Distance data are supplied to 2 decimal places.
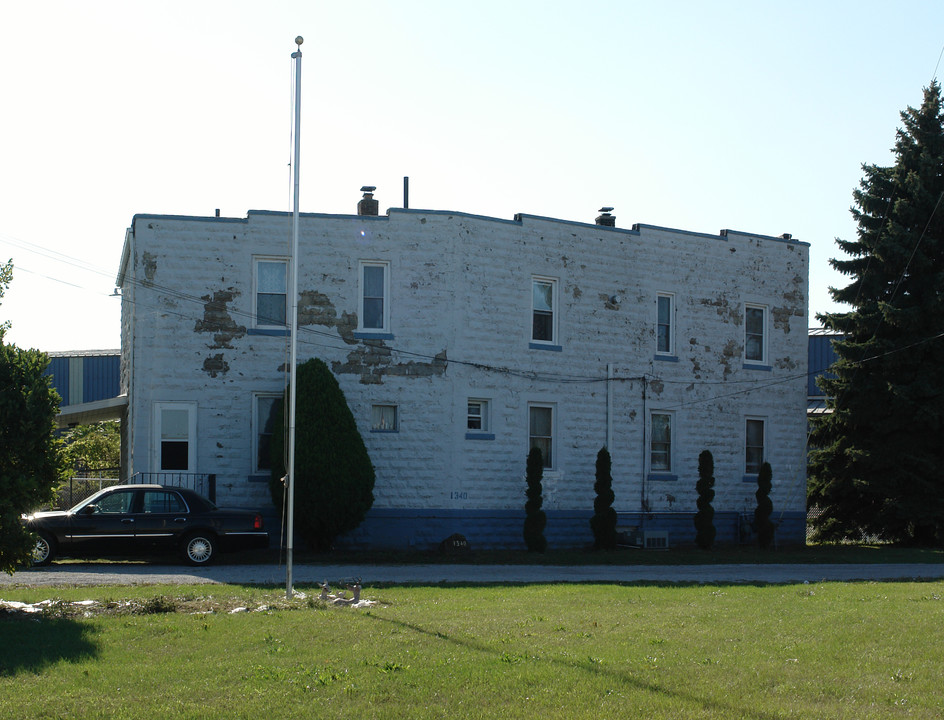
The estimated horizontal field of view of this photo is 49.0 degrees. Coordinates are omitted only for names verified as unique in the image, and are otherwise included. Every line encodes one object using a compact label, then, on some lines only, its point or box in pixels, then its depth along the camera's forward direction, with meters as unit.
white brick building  23.08
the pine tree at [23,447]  12.04
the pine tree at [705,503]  26.47
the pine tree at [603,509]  25.00
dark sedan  18.78
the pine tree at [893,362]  28.05
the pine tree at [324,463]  21.67
